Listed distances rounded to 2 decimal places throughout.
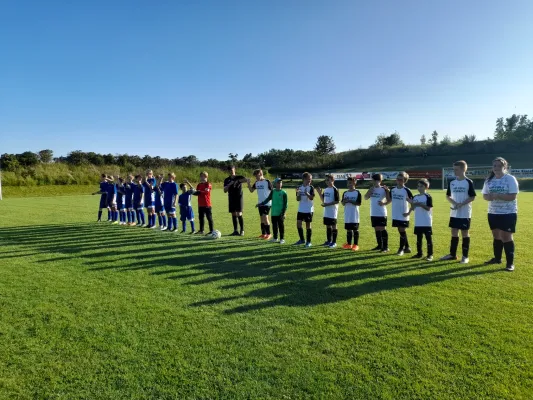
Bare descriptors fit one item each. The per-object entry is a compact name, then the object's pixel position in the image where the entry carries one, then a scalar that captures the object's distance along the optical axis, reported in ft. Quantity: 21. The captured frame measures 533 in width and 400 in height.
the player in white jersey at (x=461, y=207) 22.21
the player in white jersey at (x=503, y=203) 20.42
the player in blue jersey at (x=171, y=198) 37.09
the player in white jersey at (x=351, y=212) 26.61
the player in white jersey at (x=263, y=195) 32.12
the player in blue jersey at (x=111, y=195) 45.70
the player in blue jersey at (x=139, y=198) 41.78
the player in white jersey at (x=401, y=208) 24.81
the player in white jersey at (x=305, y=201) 28.43
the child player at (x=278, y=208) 29.84
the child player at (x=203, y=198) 33.63
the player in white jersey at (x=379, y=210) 25.91
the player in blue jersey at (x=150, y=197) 40.35
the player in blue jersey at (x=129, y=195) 43.08
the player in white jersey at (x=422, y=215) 23.35
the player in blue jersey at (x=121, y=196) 44.06
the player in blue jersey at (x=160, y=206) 38.44
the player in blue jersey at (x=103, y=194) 46.24
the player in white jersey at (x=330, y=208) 27.48
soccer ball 32.14
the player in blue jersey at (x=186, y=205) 35.32
